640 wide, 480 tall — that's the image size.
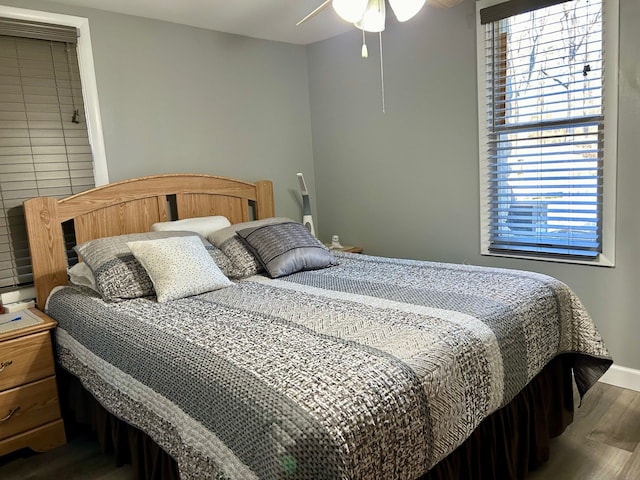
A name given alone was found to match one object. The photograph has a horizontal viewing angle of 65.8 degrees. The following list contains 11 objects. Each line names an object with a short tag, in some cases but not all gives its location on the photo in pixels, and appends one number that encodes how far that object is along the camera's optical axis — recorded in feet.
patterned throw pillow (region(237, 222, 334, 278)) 8.73
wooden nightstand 7.22
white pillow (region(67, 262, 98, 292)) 8.11
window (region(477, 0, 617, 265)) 8.41
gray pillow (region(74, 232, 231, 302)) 7.52
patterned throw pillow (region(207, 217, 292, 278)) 8.77
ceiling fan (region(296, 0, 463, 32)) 6.39
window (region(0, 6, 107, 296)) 8.40
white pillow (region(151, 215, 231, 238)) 9.55
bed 4.17
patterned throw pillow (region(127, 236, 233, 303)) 7.44
